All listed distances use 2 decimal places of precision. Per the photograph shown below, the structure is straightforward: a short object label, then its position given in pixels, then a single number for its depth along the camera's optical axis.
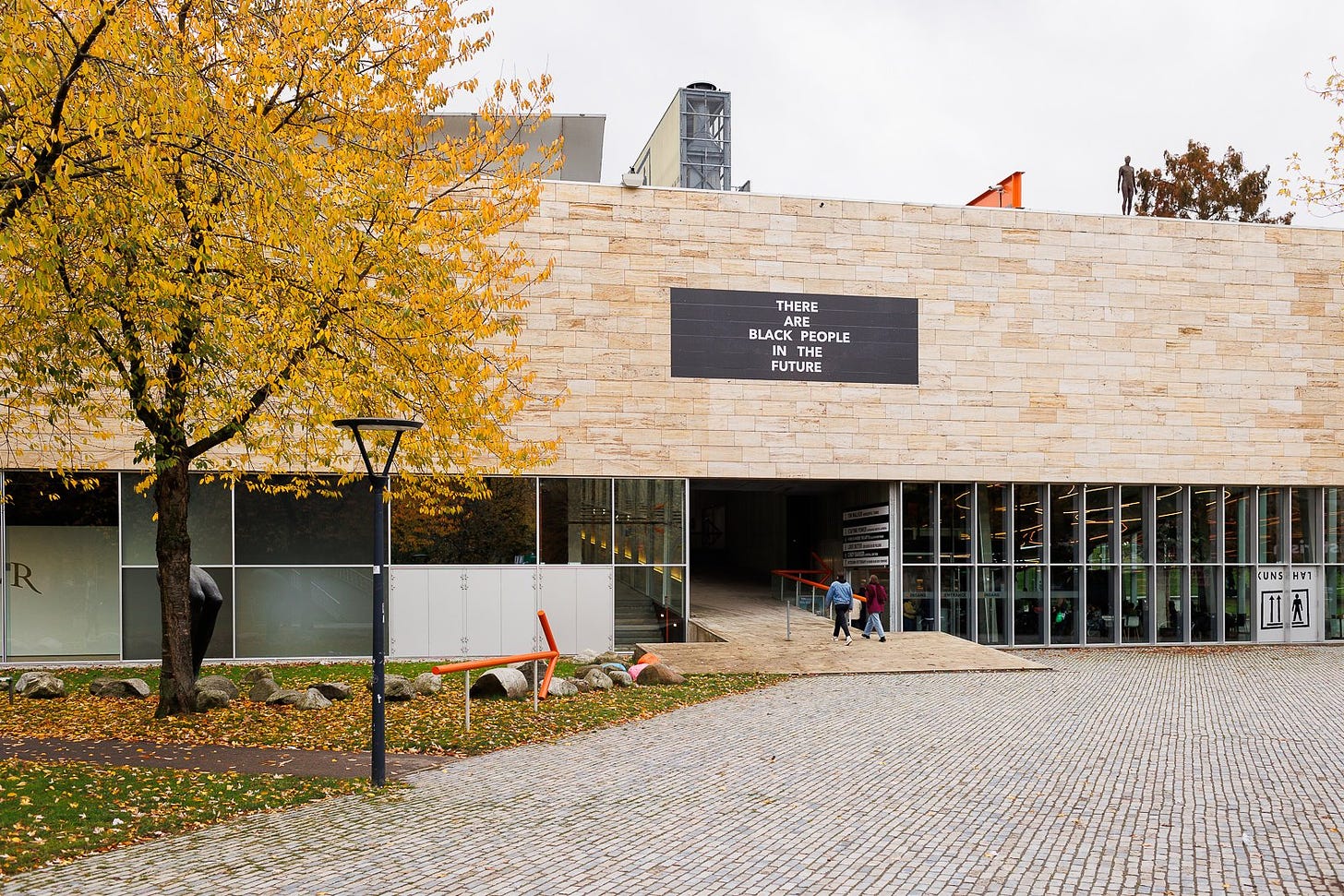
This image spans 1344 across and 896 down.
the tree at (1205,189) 46.06
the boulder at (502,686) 16.25
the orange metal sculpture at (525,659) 13.86
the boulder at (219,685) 15.77
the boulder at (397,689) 16.30
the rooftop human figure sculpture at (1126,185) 31.59
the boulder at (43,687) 16.84
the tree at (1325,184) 19.09
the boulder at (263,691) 15.89
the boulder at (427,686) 16.92
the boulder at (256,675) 18.34
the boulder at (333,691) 16.39
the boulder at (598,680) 17.47
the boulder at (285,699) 15.75
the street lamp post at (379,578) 10.58
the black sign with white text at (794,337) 24.45
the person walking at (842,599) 22.88
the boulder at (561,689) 16.58
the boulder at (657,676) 18.14
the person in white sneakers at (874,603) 23.26
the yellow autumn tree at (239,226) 9.88
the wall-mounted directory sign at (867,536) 26.12
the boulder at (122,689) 16.92
